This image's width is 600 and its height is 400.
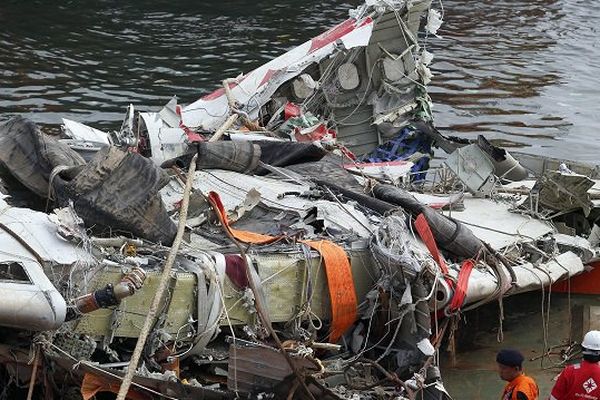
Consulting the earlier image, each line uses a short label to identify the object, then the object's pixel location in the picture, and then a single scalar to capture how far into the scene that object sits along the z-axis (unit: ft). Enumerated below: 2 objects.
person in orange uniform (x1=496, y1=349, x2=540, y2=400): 58.18
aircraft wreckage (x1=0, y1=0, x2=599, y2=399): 59.82
